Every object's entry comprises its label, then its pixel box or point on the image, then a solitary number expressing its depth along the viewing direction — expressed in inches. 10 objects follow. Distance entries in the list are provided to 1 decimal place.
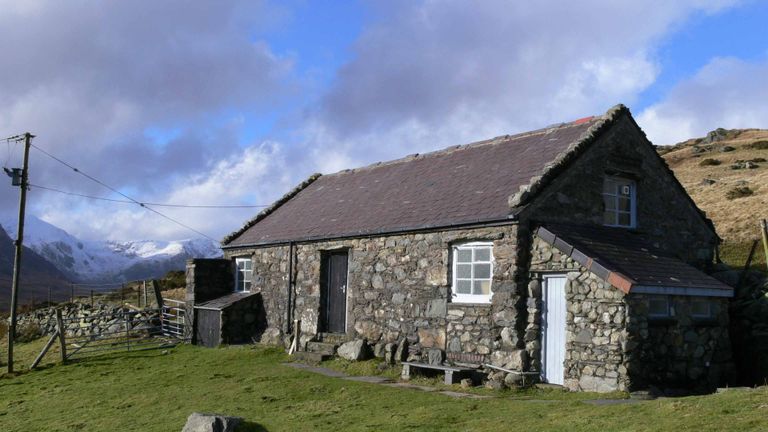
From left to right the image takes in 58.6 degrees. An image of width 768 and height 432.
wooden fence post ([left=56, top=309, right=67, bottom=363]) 771.4
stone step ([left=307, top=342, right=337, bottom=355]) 682.2
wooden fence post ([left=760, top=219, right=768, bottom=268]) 611.8
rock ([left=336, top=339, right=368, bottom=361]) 644.1
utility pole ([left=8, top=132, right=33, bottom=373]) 809.5
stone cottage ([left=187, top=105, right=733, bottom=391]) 490.9
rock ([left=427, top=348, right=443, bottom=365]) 576.4
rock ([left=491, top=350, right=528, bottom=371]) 518.9
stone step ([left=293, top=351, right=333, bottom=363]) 667.4
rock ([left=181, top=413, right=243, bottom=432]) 393.1
